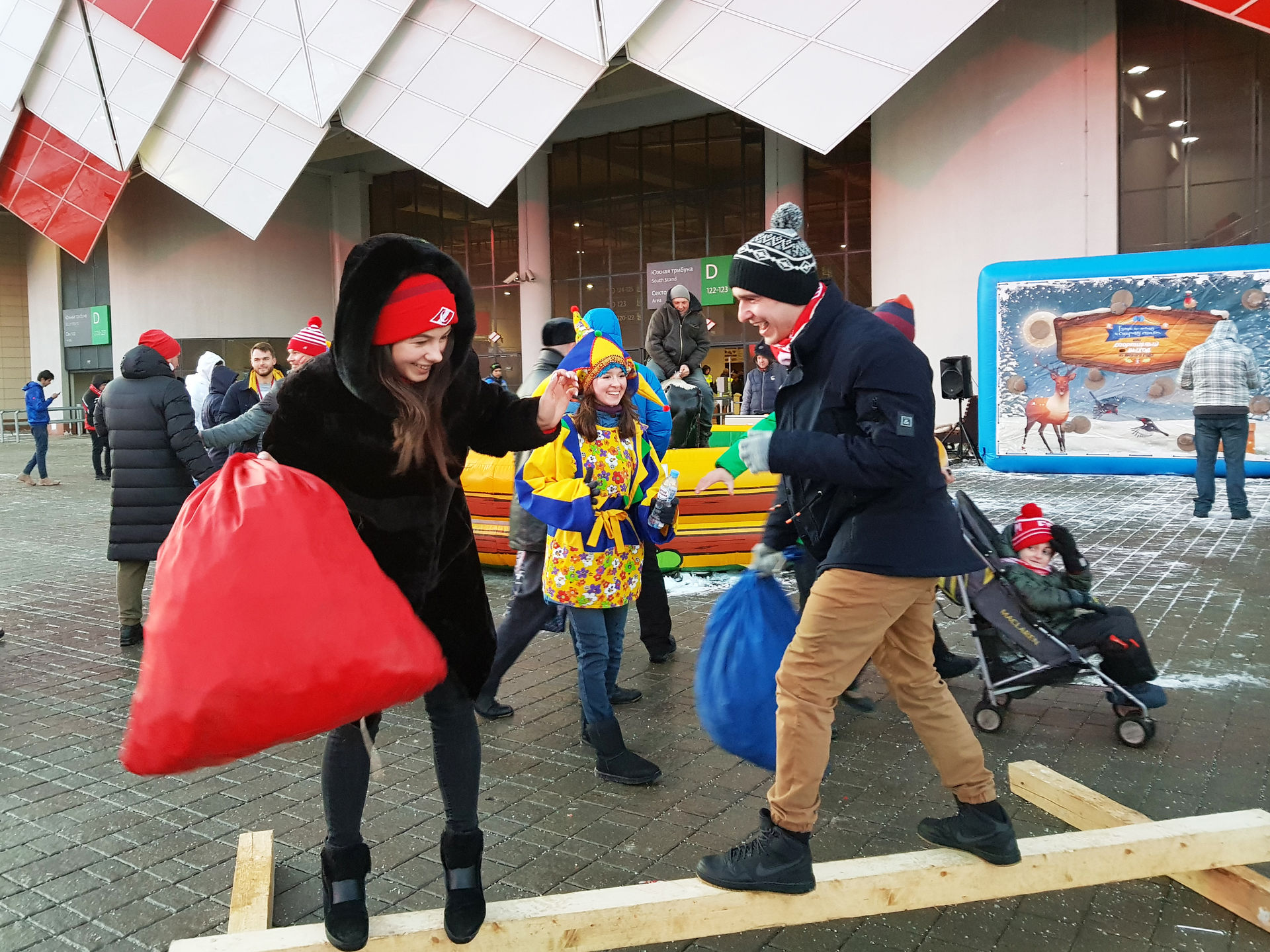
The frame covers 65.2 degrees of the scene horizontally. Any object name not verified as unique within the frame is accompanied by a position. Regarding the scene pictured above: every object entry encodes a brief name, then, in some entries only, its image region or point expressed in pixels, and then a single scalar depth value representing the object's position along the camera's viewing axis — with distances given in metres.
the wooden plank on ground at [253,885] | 2.75
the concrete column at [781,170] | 25.27
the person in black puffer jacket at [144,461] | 6.20
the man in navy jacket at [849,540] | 2.62
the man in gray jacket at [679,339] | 9.04
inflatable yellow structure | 7.77
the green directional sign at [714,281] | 27.03
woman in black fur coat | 2.41
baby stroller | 4.22
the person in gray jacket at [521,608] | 4.57
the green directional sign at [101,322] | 33.97
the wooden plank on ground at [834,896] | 2.51
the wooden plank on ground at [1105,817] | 2.80
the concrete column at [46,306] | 35.62
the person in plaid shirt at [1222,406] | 10.34
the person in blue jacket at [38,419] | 16.98
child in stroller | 4.23
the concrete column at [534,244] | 29.34
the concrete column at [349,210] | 34.06
